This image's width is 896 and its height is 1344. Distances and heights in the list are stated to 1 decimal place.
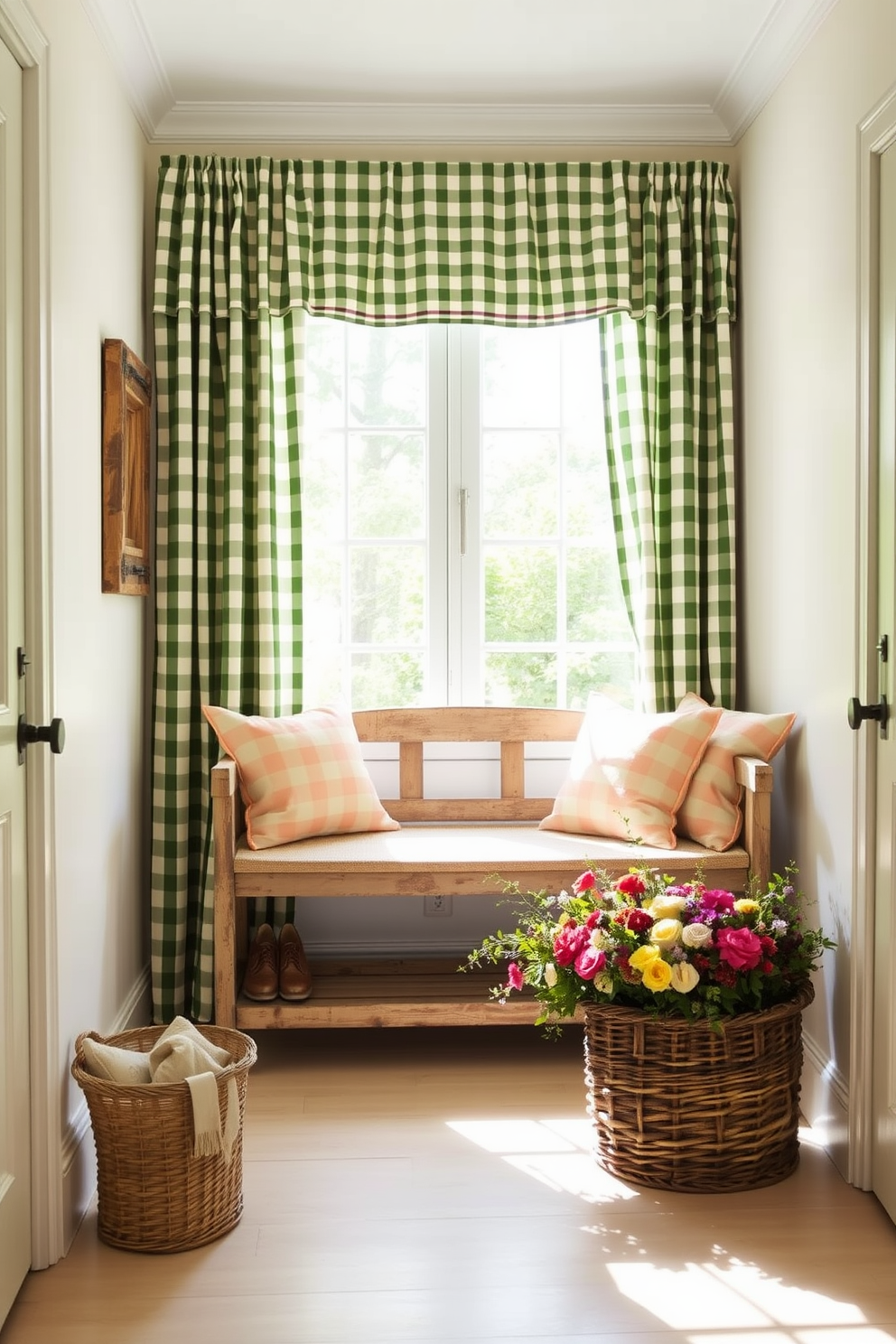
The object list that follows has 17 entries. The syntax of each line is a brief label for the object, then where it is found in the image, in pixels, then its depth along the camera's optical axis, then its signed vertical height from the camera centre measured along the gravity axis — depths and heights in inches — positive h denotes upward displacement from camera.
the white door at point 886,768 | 93.7 -8.2
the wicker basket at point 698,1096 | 97.4 -35.1
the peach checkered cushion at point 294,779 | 126.2 -11.9
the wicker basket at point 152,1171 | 88.7 -37.4
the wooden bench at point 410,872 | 120.2 -20.6
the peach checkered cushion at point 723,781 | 121.6 -12.0
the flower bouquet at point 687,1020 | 96.9 -28.7
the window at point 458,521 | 146.3 +17.4
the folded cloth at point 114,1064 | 91.2 -30.2
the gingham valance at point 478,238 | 137.6 +48.6
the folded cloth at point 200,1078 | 87.8 -30.7
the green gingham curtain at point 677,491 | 139.2 +19.9
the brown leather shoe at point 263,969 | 125.4 -32.0
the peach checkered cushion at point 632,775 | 125.2 -11.6
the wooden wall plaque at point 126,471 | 113.1 +19.3
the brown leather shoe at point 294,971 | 125.8 -32.1
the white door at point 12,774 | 80.9 -7.4
